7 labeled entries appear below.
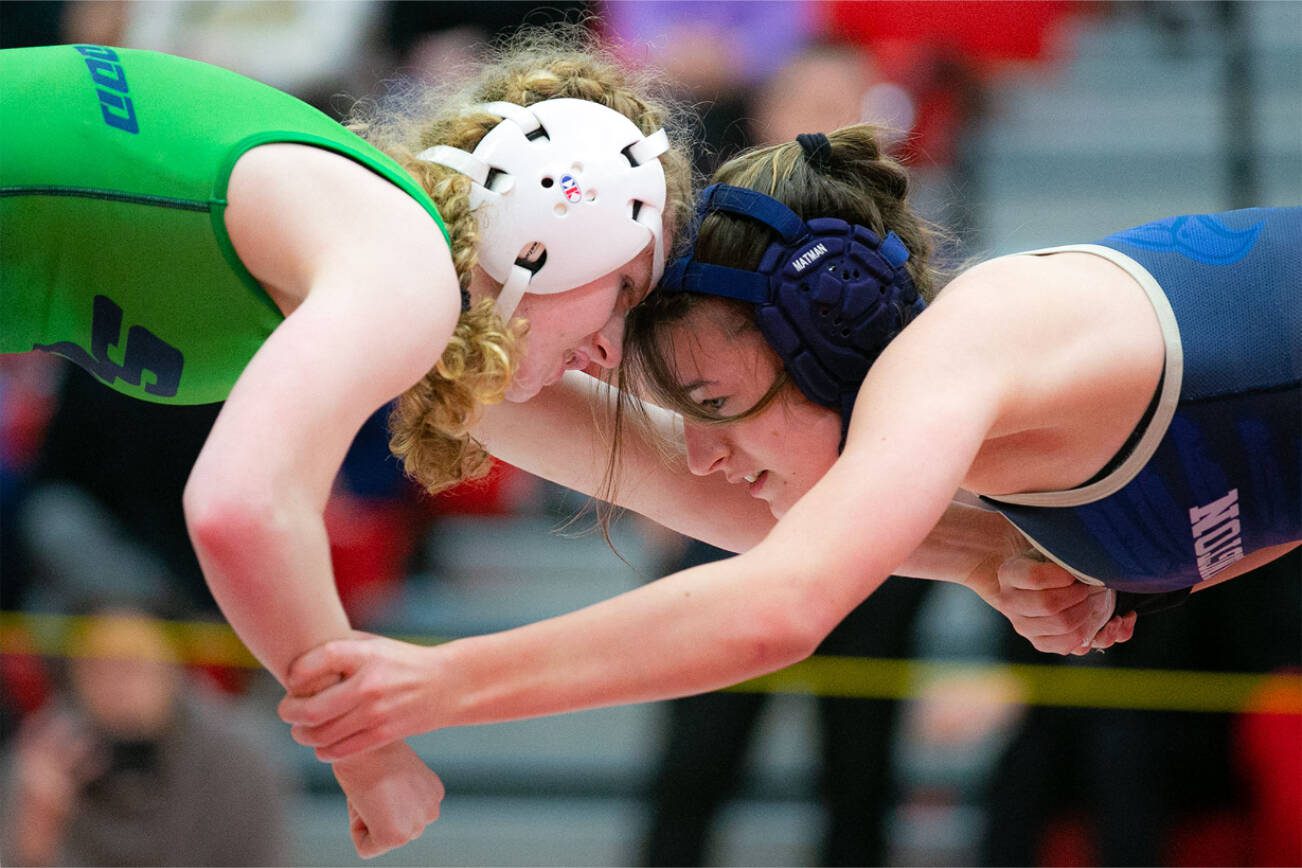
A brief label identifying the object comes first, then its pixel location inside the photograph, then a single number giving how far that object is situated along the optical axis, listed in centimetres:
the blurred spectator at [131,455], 892
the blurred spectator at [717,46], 872
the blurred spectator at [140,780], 770
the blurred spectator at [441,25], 986
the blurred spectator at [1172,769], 780
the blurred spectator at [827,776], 795
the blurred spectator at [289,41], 981
